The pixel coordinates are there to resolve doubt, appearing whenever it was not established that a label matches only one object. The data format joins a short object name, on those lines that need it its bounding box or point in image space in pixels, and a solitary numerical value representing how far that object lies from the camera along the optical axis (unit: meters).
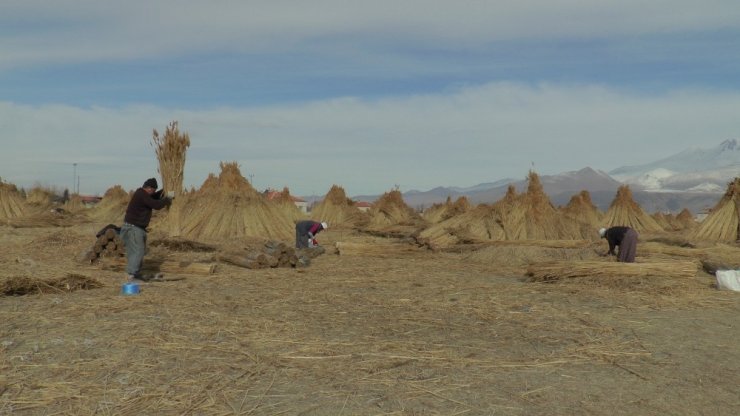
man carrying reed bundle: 8.95
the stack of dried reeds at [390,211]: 27.72
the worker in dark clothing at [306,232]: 14.63
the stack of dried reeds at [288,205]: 28.01
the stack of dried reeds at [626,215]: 25.42
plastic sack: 9.21
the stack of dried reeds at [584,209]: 28.25
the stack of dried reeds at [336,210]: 30.62
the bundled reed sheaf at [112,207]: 32.12
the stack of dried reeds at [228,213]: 17.08
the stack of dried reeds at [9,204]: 25.44
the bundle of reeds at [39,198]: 33.53
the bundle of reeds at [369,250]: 14.20
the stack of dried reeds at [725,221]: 17.84
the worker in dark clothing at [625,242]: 10.73
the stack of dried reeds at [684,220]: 36.26
